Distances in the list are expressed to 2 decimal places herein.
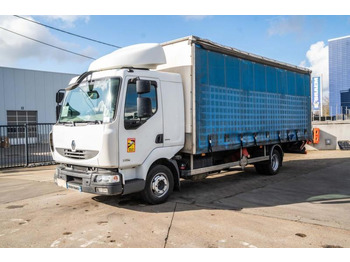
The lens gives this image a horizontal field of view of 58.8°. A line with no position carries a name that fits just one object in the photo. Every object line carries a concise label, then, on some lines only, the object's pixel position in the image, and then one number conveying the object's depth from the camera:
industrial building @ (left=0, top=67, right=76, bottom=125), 24.01
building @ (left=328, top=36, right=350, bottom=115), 37.19
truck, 5.78
